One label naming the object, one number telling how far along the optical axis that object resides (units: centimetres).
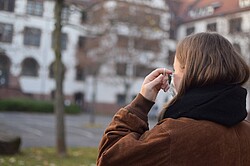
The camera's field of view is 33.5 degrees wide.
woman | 170
